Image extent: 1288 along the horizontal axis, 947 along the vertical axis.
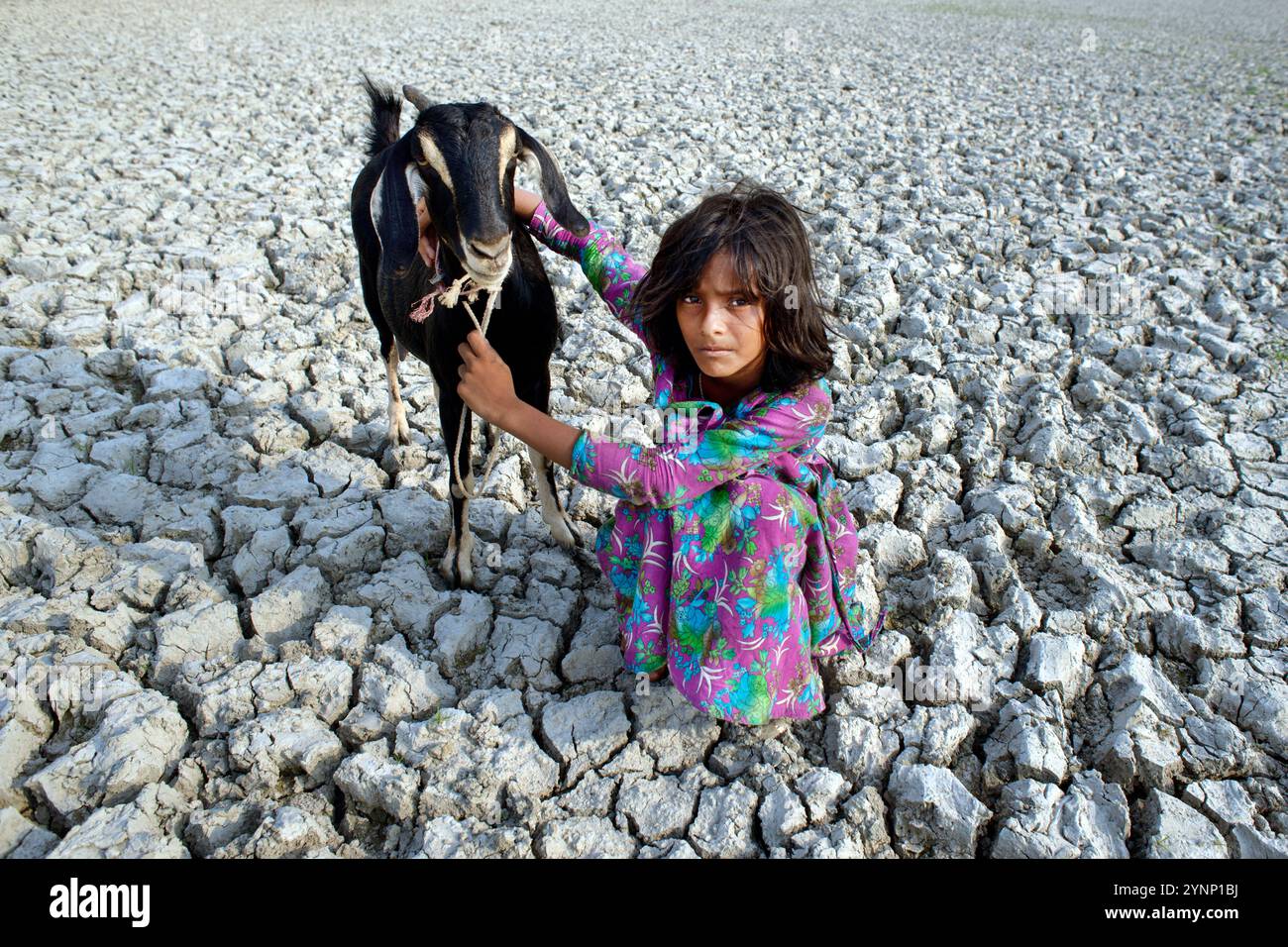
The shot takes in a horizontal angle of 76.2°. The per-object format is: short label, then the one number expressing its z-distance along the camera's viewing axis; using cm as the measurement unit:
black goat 202
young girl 193
